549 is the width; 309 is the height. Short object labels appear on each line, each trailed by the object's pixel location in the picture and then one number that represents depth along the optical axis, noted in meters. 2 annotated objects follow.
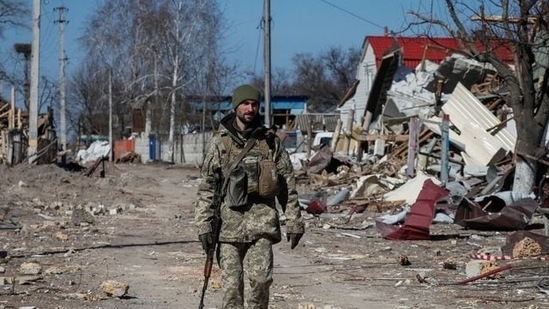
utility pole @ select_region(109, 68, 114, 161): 65.12
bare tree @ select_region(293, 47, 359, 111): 100.44
